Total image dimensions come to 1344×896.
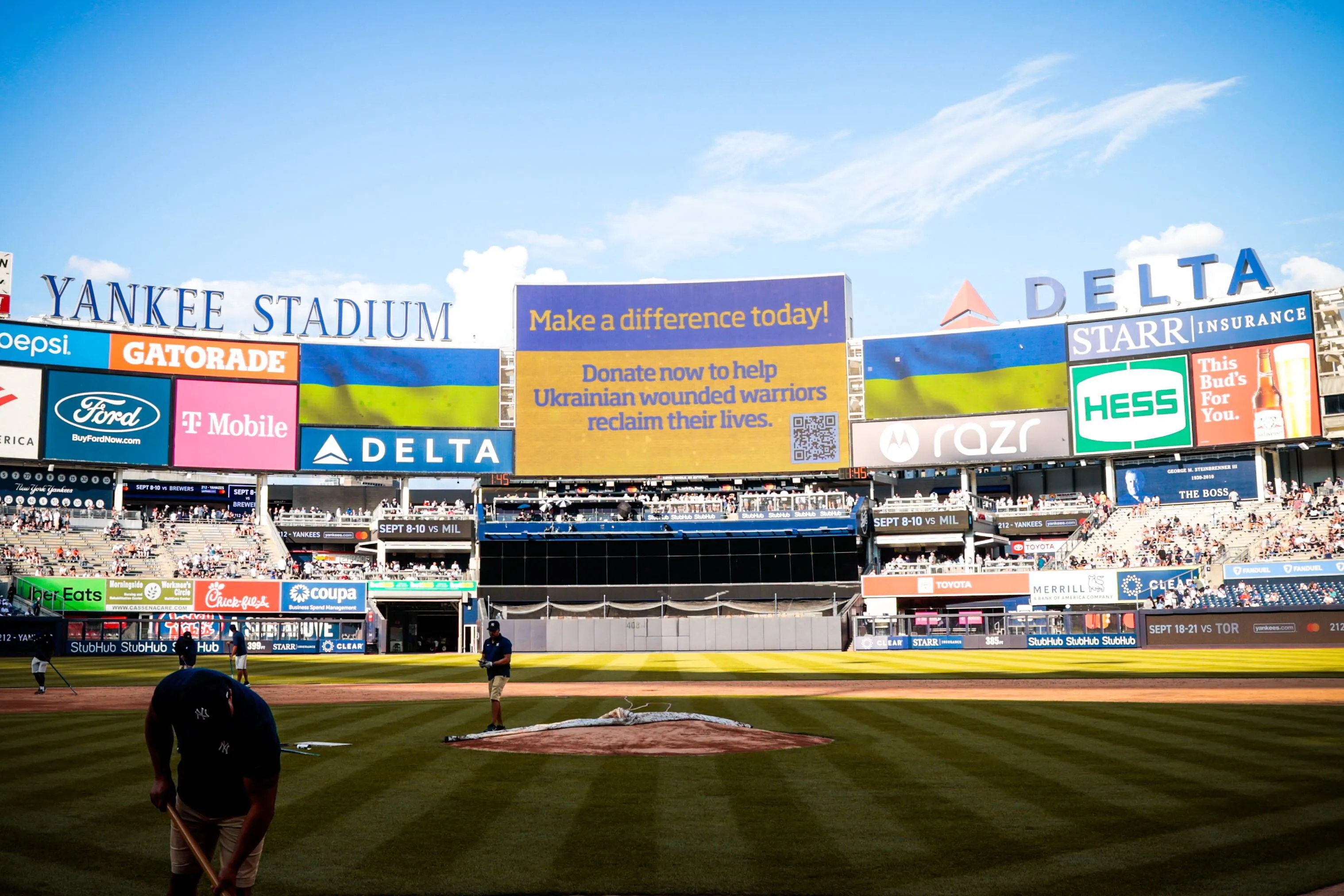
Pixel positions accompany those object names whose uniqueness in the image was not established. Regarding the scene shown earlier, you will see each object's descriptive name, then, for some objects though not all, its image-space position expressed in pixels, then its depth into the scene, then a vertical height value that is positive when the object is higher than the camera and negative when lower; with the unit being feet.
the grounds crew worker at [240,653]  100.63 -6.01
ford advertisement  230.68 +32.22
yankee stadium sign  238.07 +56.19
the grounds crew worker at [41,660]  102.22 -6.38
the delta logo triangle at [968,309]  262.06 +56.05
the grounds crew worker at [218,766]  22.75 -3.51
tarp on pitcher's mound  57.16 -8.25
